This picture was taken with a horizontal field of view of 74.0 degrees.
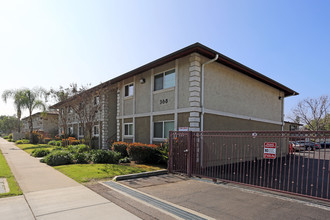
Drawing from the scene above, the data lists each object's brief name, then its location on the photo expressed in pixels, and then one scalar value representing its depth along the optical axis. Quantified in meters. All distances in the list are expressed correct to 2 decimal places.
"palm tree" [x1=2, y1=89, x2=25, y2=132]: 25.58
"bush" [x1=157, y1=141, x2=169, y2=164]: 10.60
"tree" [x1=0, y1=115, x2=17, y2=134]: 73.61
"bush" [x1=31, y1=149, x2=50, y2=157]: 14.15
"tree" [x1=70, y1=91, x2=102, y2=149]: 13.71
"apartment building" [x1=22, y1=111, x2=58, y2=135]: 36.76
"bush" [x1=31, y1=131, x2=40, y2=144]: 26.44
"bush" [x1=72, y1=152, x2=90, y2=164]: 11.50
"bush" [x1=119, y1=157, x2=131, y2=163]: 11.73
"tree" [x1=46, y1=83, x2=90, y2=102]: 14.23
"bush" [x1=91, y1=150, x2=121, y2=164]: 11.23
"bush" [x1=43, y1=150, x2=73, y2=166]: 10.83
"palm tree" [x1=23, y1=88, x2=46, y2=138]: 25.59
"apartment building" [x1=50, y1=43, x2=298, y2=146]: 10.80
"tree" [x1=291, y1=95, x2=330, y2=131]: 42.47
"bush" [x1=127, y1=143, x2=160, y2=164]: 11.36
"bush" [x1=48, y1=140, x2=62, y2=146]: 22.95
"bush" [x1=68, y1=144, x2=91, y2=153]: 13.83
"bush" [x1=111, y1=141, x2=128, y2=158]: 13.16
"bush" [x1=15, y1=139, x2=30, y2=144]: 28.20
